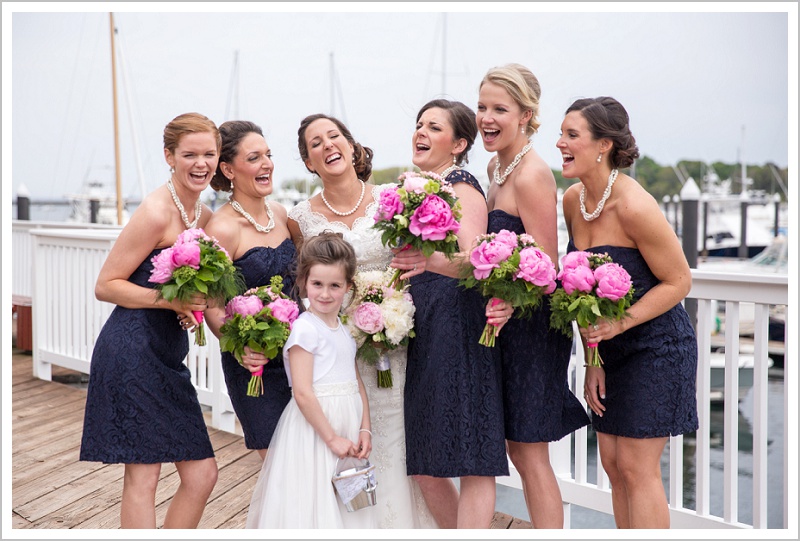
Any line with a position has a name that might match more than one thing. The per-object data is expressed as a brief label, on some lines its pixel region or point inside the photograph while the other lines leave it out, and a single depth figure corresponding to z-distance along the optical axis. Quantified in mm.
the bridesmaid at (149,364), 2910
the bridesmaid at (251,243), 3131
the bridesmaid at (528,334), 2977
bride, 3295
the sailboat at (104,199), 14406
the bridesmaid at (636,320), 2811
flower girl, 2945
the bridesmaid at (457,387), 2945
